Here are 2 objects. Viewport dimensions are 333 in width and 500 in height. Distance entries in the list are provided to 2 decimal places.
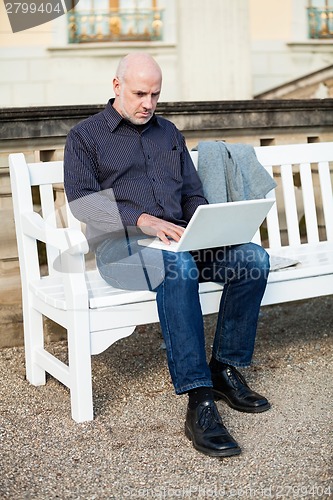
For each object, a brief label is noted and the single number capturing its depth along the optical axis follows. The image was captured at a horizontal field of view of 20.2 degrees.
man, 3.31
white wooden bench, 3.42
